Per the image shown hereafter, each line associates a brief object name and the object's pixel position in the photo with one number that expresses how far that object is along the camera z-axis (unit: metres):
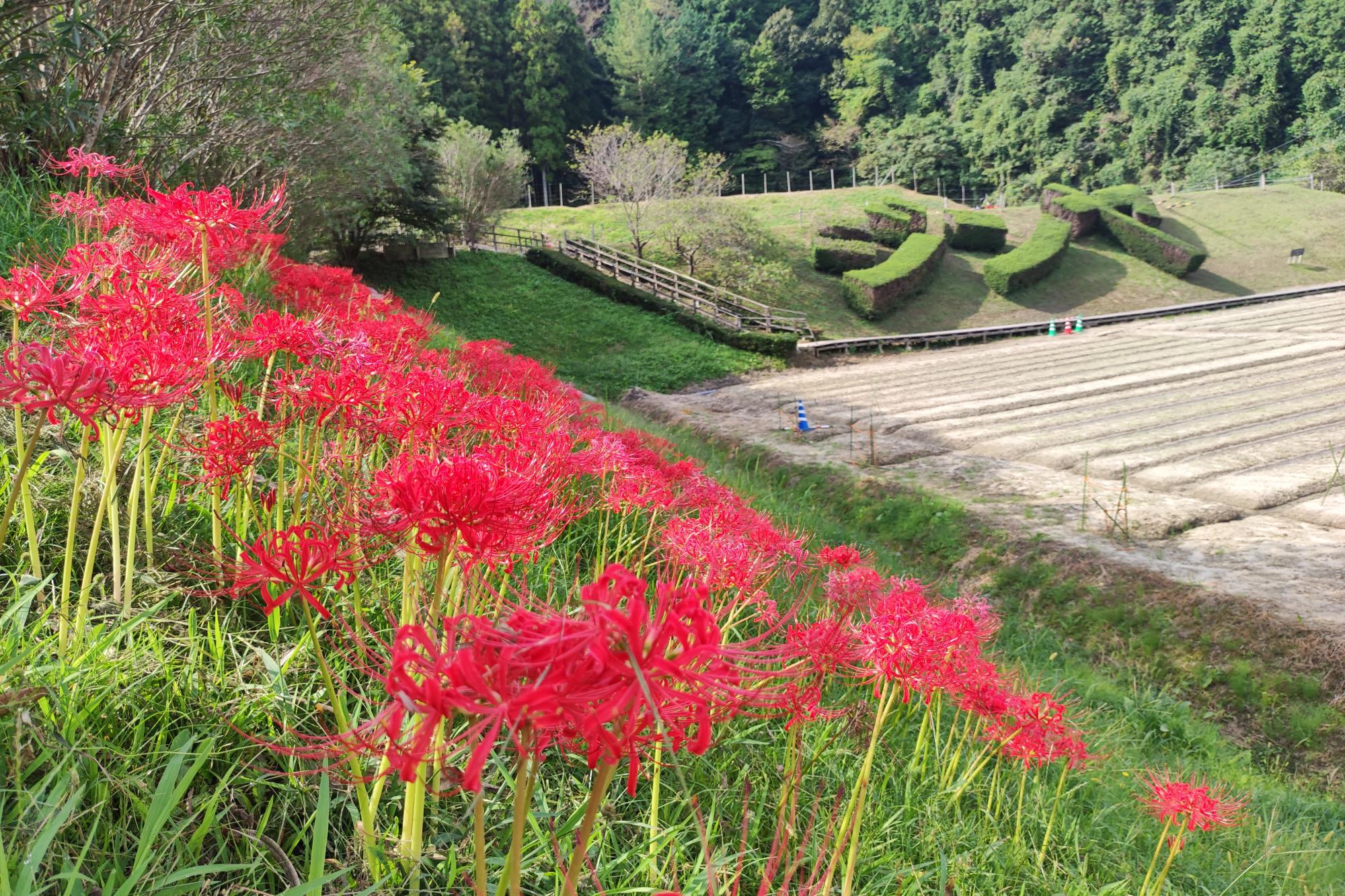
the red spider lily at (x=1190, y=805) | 1.78
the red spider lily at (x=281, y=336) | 1.91
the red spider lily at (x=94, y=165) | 2.57
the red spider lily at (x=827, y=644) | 1.57
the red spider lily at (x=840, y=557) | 2.25
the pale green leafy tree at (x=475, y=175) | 28.11
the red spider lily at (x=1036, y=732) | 1.92
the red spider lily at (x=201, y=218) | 1.82
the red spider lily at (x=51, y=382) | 1.05
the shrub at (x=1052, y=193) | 35.50
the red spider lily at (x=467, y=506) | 1.00
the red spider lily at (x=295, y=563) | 1.03
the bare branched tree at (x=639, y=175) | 27.23
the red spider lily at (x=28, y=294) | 1.68
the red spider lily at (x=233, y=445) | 1.63
